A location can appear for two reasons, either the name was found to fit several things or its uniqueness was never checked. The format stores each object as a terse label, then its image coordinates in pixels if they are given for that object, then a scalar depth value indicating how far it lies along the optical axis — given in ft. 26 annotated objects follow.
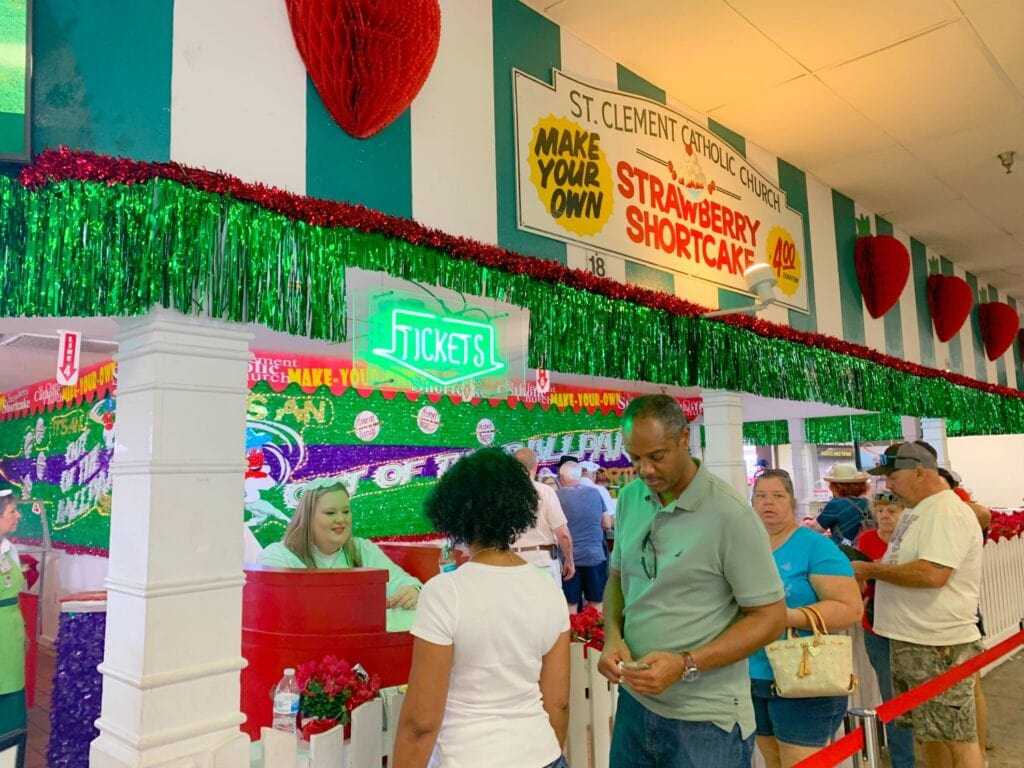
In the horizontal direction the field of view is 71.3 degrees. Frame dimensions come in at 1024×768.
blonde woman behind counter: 10.66
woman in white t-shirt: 4.80
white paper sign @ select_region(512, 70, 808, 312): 11.41
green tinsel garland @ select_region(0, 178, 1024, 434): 6.17
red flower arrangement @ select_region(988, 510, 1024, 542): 18.30
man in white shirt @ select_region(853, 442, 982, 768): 8.79
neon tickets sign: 8.02
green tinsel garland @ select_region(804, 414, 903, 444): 28.71
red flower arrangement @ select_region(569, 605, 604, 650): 8.55
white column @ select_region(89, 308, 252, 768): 6.29
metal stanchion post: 6.12
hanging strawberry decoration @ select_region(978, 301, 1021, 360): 28.81
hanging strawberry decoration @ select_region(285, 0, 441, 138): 8.04
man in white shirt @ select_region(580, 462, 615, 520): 24.76
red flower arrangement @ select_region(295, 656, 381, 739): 6.68
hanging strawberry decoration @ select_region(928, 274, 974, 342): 24.39
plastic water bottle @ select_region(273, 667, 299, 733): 6.89
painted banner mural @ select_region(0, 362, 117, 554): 19.30
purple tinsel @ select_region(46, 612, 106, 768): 10.37
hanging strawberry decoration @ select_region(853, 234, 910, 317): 19.90
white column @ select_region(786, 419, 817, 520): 30.35
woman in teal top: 7.35
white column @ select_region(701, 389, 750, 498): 14.39
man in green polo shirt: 5.50
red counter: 8.38
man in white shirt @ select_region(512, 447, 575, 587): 17.35
